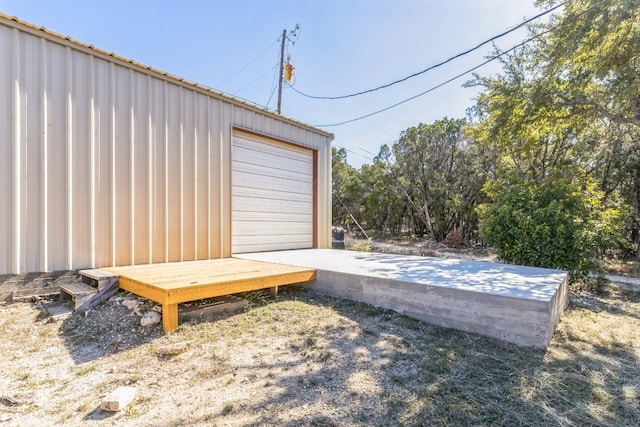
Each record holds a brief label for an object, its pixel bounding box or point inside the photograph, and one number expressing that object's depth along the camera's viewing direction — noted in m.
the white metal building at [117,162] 3.35
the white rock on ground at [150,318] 2.84
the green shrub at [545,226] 5.00
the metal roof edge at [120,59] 3.31
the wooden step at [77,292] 3.07
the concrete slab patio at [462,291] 2.63
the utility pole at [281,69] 11.90
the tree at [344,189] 16.41
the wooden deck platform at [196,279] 2.79
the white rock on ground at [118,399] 1.72
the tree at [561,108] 5.00
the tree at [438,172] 12.54
